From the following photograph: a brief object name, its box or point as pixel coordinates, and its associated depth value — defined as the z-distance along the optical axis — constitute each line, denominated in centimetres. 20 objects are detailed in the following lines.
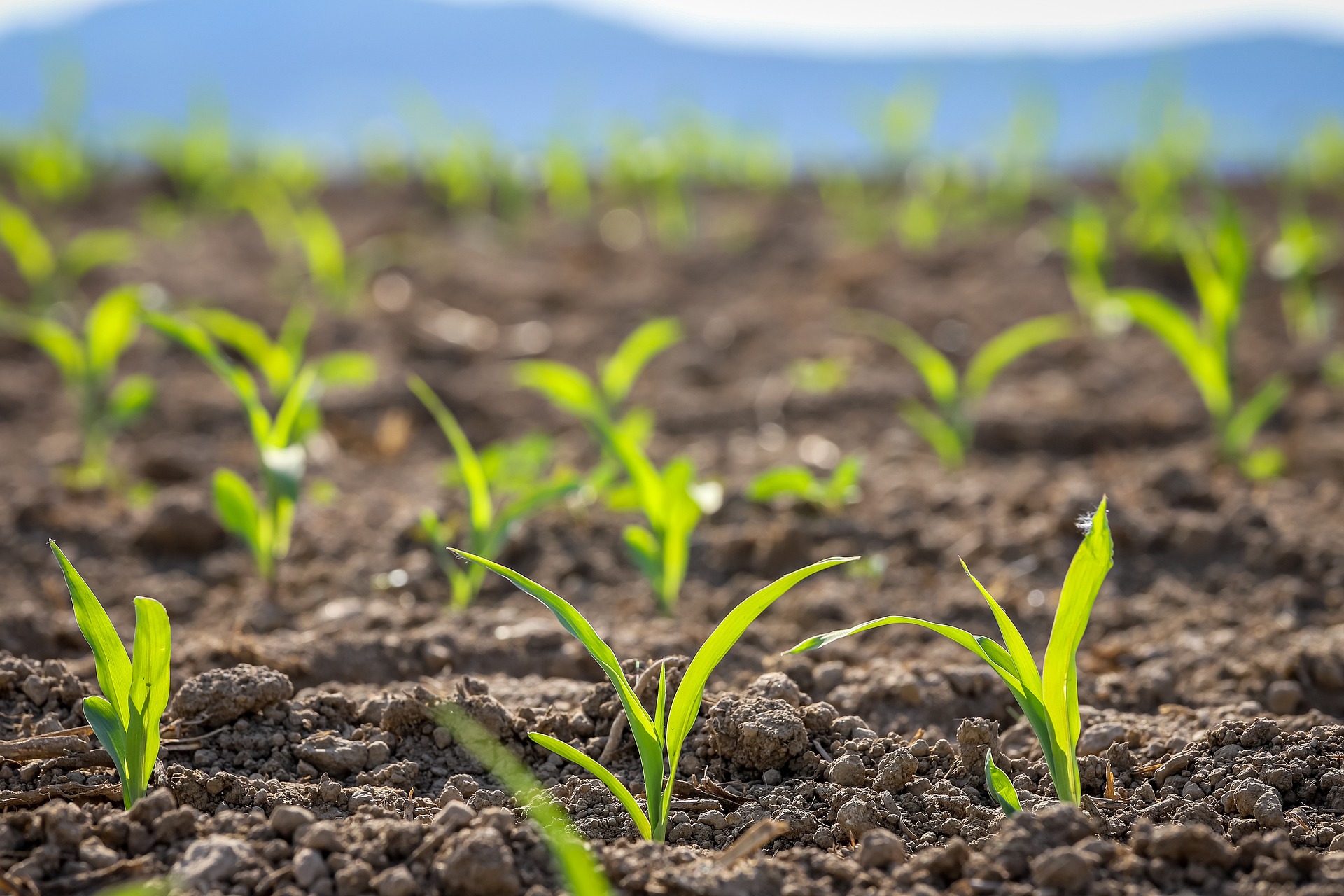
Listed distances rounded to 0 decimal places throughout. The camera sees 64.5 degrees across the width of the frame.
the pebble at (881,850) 108
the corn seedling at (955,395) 259
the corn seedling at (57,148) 542
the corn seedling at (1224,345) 238
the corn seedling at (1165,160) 470
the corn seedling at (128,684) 114
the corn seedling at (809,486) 201
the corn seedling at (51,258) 351
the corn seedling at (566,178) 557
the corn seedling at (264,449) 175
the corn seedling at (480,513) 175
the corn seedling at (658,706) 110
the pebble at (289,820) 108
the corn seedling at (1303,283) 341
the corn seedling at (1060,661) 111
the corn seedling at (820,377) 315
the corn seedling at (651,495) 173
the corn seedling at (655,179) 516
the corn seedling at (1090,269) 327
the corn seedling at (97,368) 228
